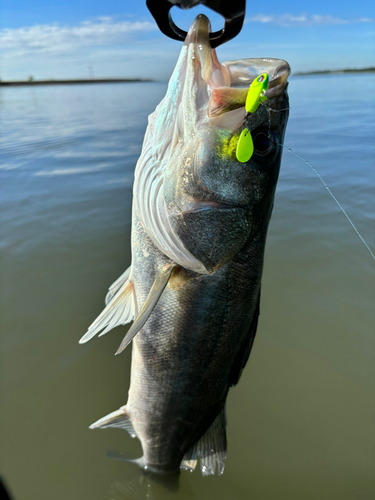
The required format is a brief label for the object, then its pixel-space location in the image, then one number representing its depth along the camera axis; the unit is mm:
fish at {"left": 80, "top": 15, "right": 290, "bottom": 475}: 255
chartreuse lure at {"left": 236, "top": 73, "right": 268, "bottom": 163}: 230
